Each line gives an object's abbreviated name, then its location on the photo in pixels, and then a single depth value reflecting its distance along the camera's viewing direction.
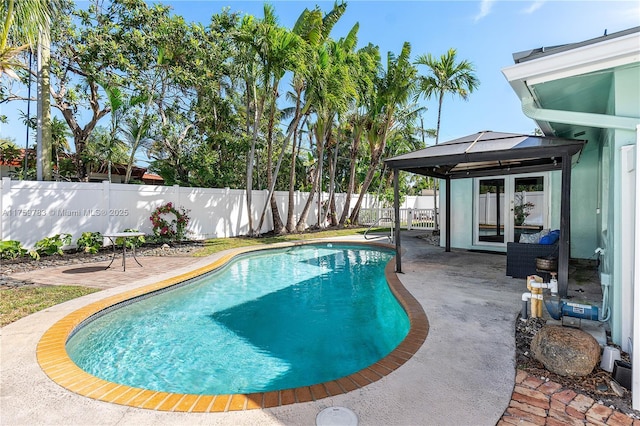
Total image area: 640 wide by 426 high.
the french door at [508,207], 9.01
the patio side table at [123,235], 7.29
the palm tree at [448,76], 13.41
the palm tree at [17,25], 6.12
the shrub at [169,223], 11.04
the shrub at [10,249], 7.73
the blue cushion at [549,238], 6.55
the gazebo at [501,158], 4.93
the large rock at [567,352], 2.96
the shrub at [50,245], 8.50
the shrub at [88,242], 9.11
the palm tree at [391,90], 16.19
